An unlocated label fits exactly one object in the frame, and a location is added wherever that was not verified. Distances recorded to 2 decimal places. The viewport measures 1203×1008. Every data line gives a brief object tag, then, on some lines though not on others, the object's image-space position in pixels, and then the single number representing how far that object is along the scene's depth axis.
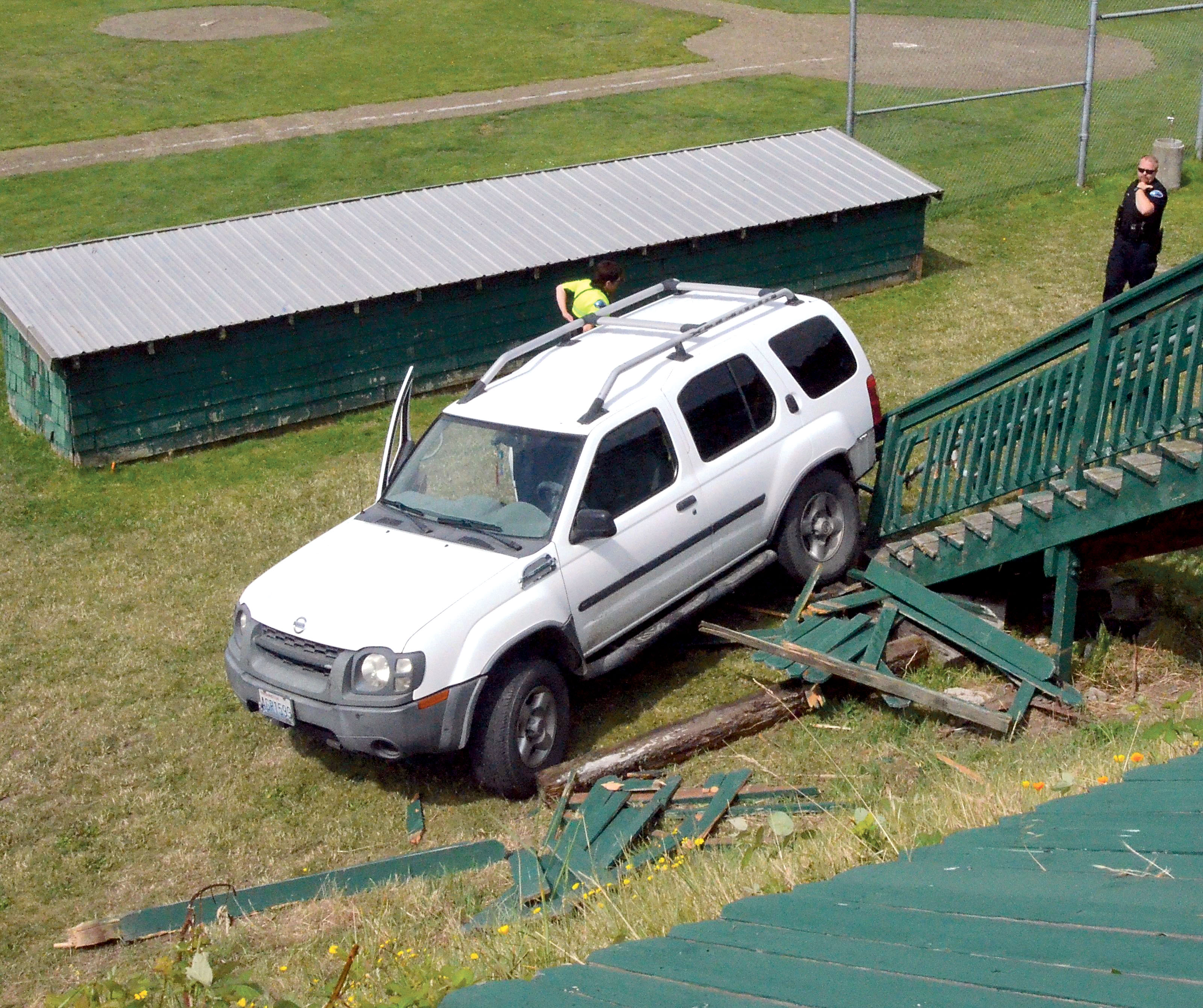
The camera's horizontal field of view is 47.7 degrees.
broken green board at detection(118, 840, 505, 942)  6.49
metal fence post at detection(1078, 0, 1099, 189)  18.30
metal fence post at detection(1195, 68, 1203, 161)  20.25
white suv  7.16
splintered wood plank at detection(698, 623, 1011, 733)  7.79
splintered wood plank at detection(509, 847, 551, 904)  6.25
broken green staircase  7.52
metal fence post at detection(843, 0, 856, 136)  17.00
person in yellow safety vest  10.46
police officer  12.06
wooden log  7.48
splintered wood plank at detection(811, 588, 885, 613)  8.89
